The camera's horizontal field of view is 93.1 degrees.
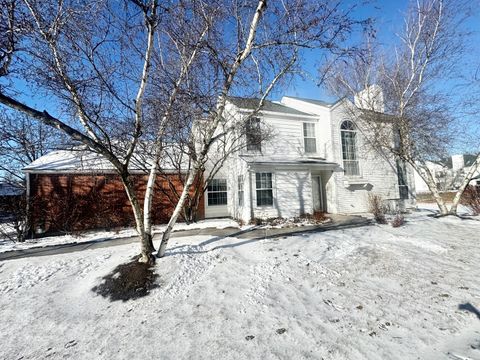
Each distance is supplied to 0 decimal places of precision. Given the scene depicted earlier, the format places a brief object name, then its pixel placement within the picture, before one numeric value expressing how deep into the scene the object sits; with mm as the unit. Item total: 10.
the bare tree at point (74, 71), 4074
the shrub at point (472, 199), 11559
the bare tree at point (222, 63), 4930
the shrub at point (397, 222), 8867
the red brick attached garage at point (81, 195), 9797
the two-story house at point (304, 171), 11195
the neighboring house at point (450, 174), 30248
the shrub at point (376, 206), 9766
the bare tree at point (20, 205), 6573
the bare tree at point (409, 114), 10906
